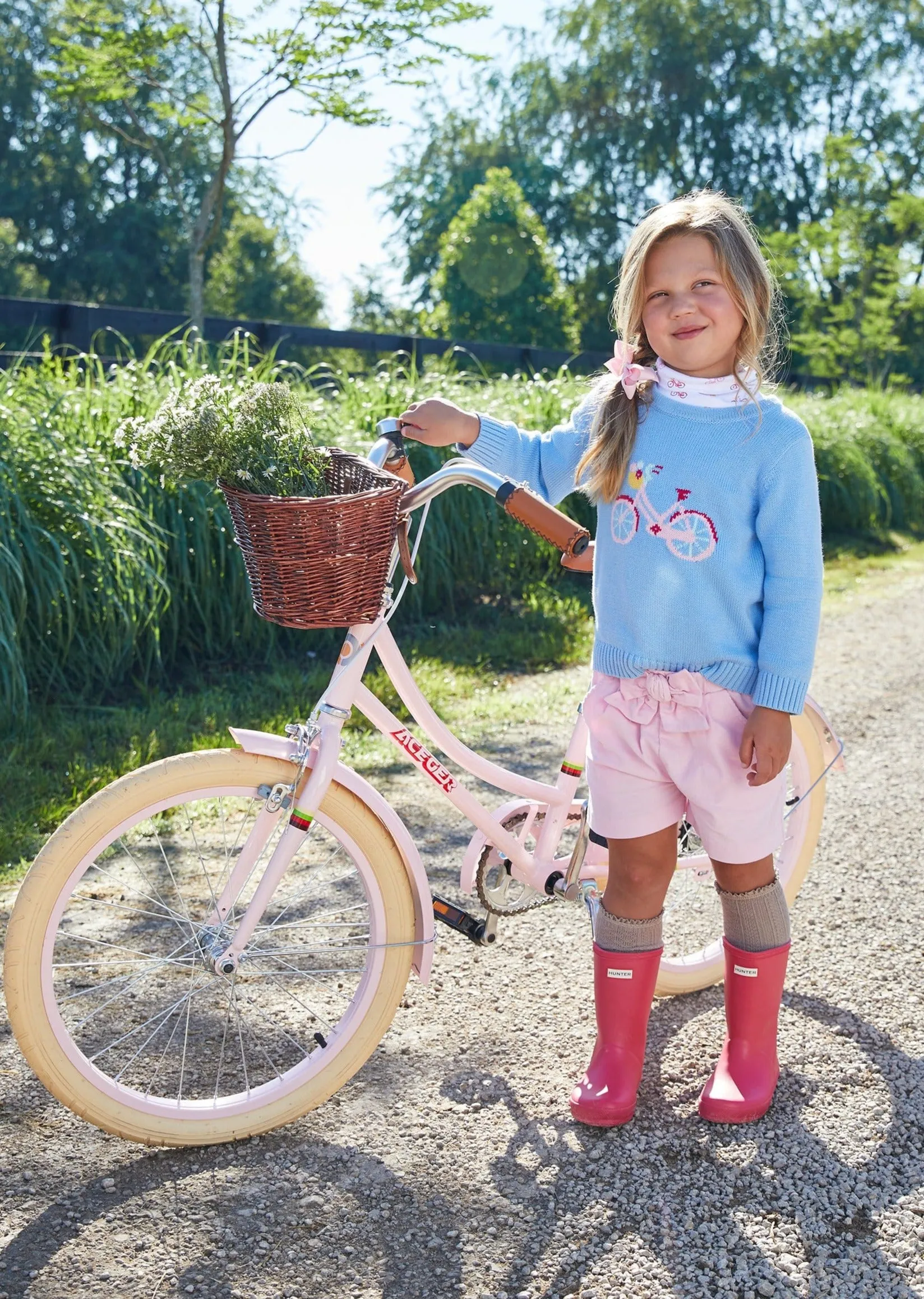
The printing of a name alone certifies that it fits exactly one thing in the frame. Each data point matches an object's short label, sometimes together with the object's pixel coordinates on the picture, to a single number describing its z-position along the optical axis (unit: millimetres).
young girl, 2129
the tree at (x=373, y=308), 32281
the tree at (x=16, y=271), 29781
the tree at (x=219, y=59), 7926
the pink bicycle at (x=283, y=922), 2090
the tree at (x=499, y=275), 17938
